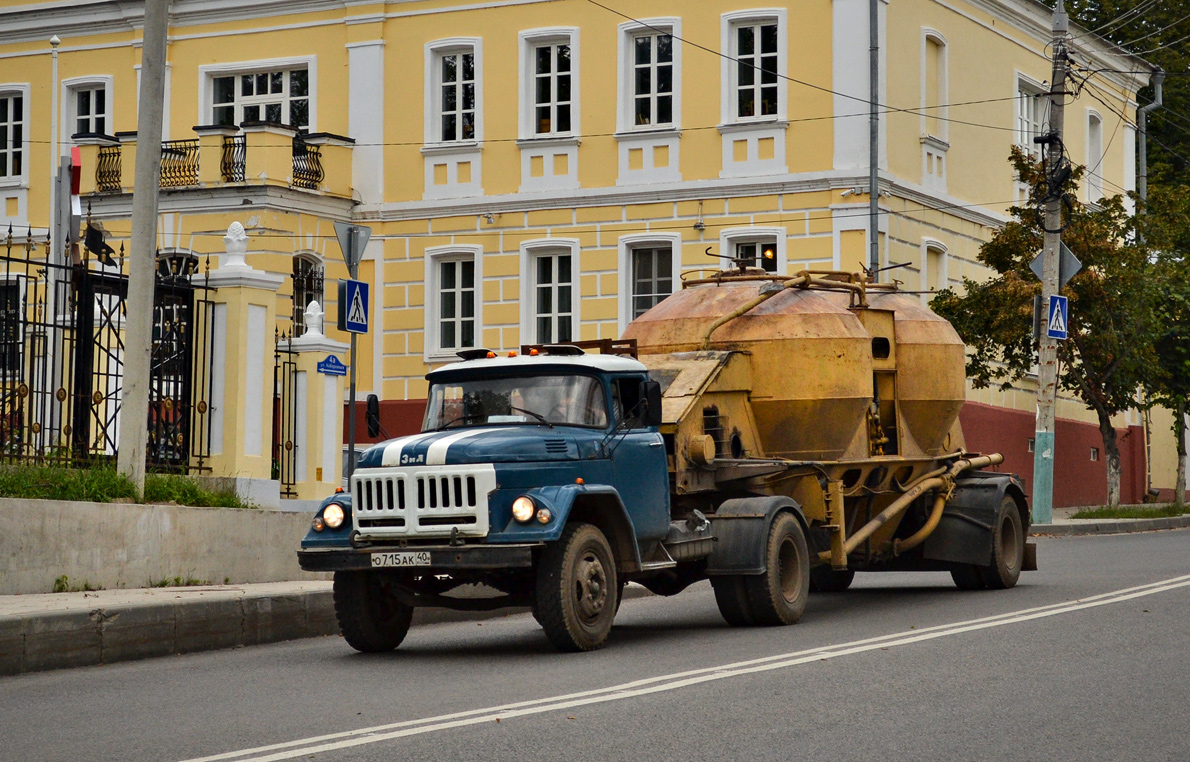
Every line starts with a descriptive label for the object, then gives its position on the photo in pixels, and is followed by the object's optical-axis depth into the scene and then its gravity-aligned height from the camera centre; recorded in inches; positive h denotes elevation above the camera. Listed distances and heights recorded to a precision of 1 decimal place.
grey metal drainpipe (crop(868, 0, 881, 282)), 1157.1 +194.4
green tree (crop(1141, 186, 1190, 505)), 1261.1 +97.4
